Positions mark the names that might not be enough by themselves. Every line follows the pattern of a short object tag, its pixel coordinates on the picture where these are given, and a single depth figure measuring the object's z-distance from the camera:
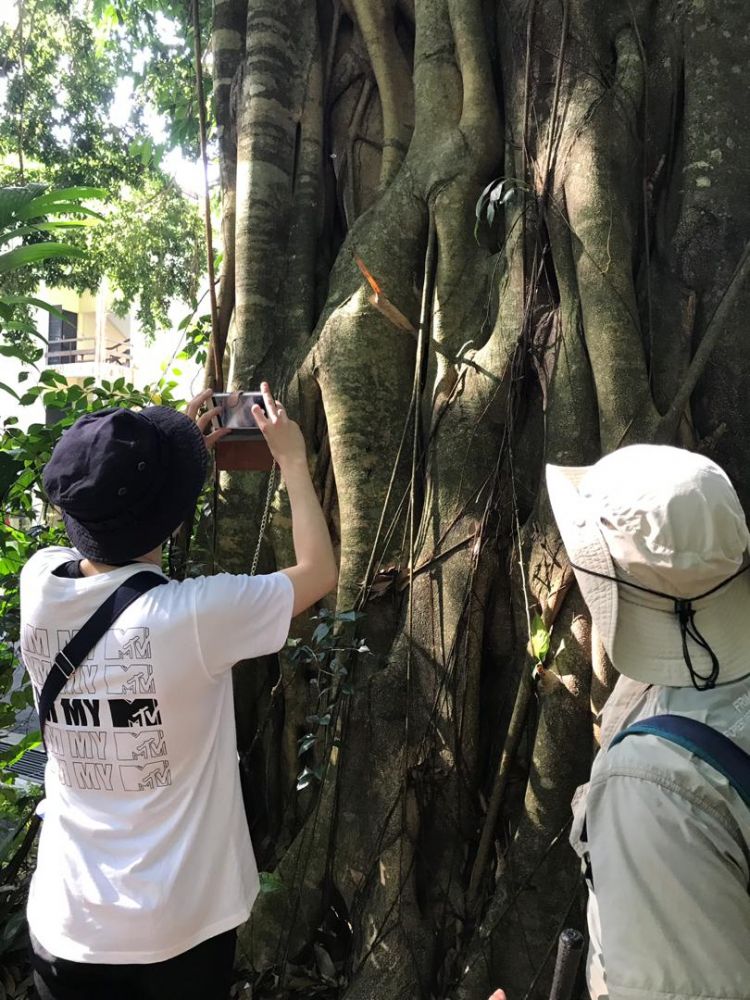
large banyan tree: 2.45
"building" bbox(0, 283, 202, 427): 13.23
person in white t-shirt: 1.36
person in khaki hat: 0.87
